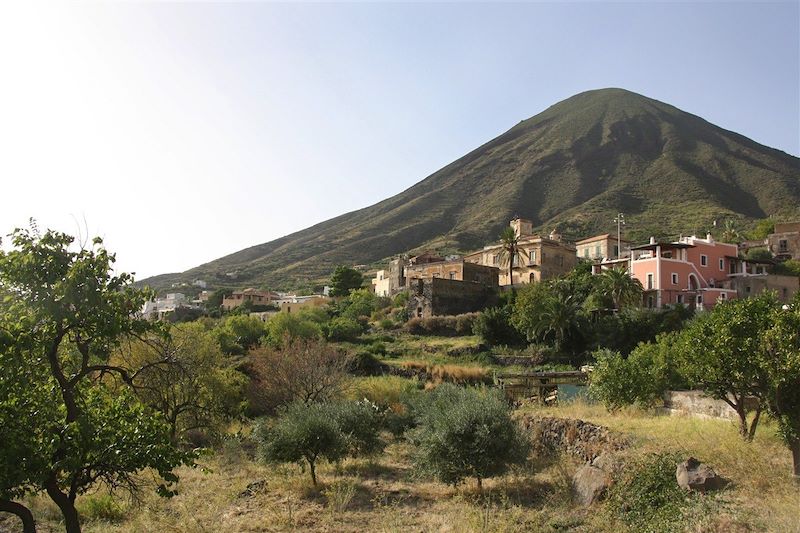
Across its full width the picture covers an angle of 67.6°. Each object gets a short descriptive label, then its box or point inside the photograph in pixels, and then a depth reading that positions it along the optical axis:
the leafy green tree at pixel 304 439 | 17.05
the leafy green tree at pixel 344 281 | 79.19
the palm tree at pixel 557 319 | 45.31
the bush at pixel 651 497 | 10.34
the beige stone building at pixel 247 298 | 80.44
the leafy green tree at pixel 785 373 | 10.66
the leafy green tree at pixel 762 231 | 71.88
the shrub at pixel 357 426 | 19.33
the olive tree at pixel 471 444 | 15.04
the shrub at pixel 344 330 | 51.88
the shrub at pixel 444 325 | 53.59
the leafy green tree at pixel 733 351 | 11.66
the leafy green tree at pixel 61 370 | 7.27
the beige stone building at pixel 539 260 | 62.77
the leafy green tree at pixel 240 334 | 44.97
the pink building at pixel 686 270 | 47.56
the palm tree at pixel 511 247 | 60.97
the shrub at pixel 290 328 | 46.91
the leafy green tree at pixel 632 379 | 21.12
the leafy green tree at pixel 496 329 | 49.19
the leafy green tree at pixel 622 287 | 46.47
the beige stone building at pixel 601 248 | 67.00
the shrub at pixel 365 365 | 41.03
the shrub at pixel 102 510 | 13.38
